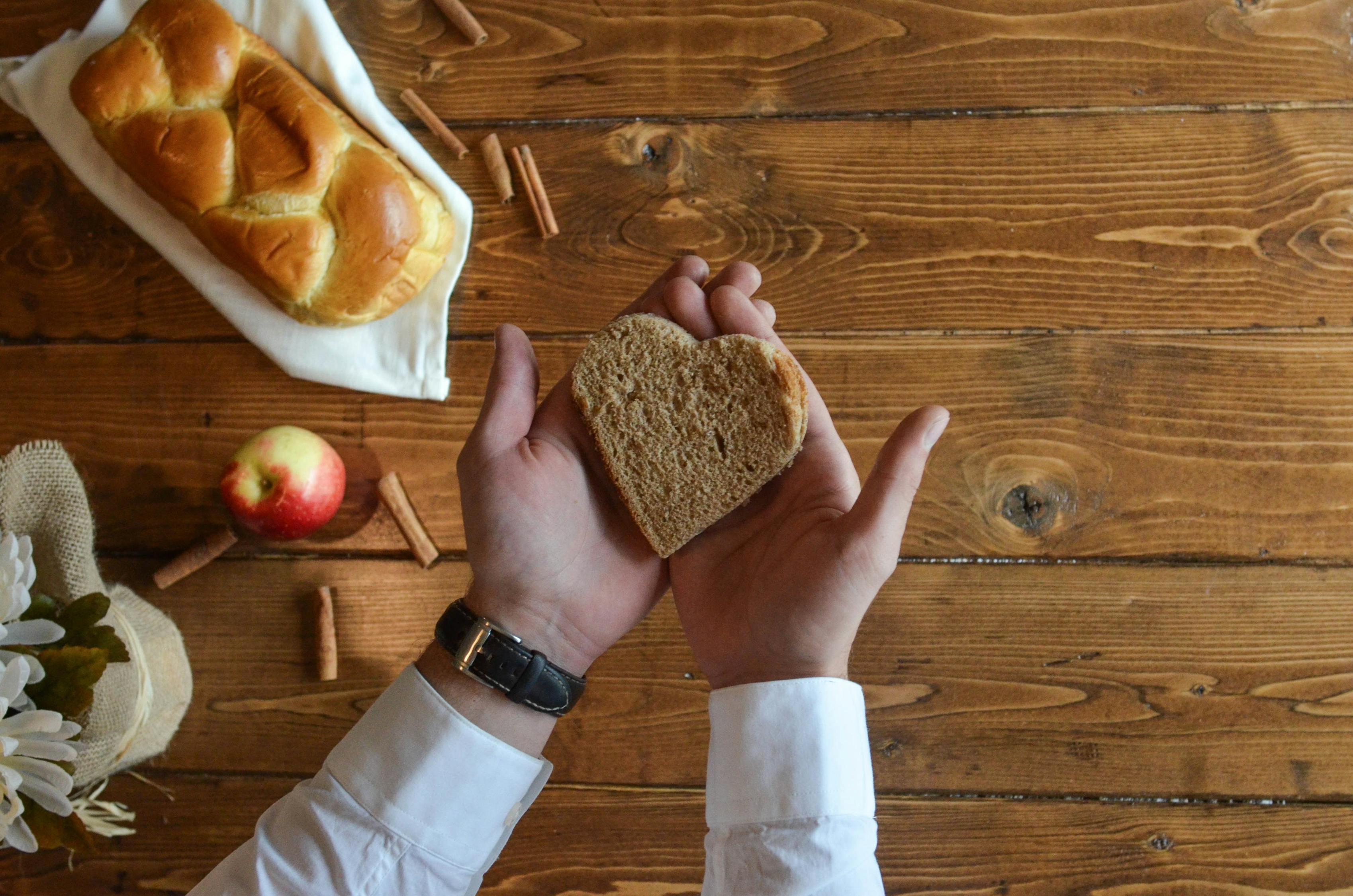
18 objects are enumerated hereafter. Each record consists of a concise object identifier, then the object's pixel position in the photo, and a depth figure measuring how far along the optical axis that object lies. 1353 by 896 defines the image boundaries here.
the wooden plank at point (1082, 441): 1.38
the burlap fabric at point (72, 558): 1.10
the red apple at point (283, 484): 1.33
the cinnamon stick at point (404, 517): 1.39
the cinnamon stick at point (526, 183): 1.42
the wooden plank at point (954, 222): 1.41
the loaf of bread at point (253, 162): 1.29
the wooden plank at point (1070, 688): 1.37
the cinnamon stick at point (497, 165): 1.43
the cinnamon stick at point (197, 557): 1.40
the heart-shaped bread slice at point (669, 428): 1.09
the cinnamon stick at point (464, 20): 1.44
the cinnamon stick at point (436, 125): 1.44
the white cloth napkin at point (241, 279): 1.40
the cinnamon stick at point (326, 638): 1.39
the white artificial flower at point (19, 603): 0.82
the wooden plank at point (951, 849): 1.35
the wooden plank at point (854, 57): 1.42
